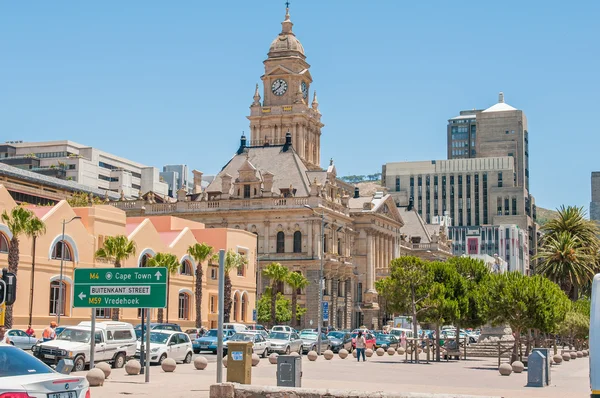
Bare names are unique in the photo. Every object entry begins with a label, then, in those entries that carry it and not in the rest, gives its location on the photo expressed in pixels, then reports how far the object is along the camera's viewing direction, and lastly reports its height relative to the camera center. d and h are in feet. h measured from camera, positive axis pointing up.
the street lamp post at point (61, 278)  169.37 +4.19
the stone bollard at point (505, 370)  114.42 -7.89
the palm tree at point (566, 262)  212.84 +11.14
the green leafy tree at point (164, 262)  198.29 +8.88
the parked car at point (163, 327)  150.10 -4.35
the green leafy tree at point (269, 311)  286.46 -2.27
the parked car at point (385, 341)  209.56 -8.30
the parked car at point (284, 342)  156.56 -6.68
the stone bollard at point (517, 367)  120.57 -7.89
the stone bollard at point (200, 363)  112.06 -7.51
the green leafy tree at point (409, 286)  167.12 +3.78
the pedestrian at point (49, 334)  120.47 -4.51
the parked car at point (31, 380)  40.48 -3.65
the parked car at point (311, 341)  179.83 -7.49
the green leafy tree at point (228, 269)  227.40 +8.67
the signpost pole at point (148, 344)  86.48 -4.09
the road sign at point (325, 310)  199.62 -1.28
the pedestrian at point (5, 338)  119.85 -5.08
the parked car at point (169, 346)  120.16 -6.05
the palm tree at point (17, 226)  162.20 +13.57
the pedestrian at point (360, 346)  150.51 -6.78
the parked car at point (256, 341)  146.10 -6.32
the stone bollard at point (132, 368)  96.32 -7.06
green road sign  84.33 +1.34
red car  197.06 -7.49
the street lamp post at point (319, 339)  169.92 -6.59
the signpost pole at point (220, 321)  71.31 -1.43
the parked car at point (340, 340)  194.59 -7.73
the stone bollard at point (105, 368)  90.07 -6.67
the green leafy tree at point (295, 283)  278.87 +6.69
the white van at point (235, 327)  178.23 -4.72
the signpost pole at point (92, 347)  87.86 -4.49
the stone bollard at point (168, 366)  104.80 -7.38
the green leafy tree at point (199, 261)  217.77 +10.27
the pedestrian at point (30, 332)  140.87 -5.03
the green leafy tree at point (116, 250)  187.71 +10.81
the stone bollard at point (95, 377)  80.40 -6.77
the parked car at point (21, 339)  128.79 -5.59
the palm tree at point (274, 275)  270.67 +8.72
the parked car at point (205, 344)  155.02 -7.04
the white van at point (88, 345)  102.58 -5.27
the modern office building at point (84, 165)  474.49 +74.48
